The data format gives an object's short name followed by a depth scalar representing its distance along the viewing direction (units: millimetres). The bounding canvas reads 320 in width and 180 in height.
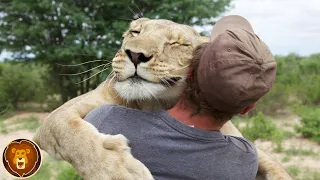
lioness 1811
